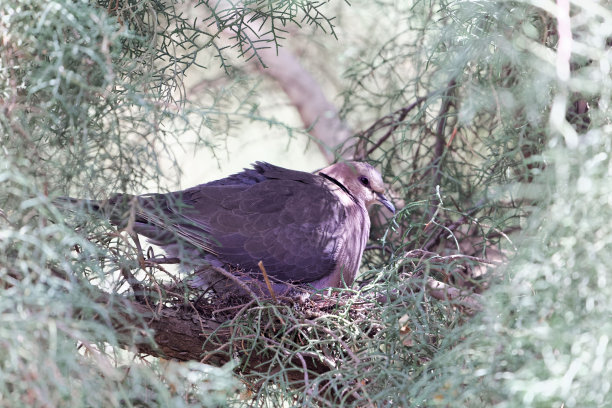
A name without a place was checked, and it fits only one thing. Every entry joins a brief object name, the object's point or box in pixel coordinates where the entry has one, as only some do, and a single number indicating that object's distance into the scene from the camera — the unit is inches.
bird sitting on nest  229.5
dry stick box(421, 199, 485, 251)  216.4
